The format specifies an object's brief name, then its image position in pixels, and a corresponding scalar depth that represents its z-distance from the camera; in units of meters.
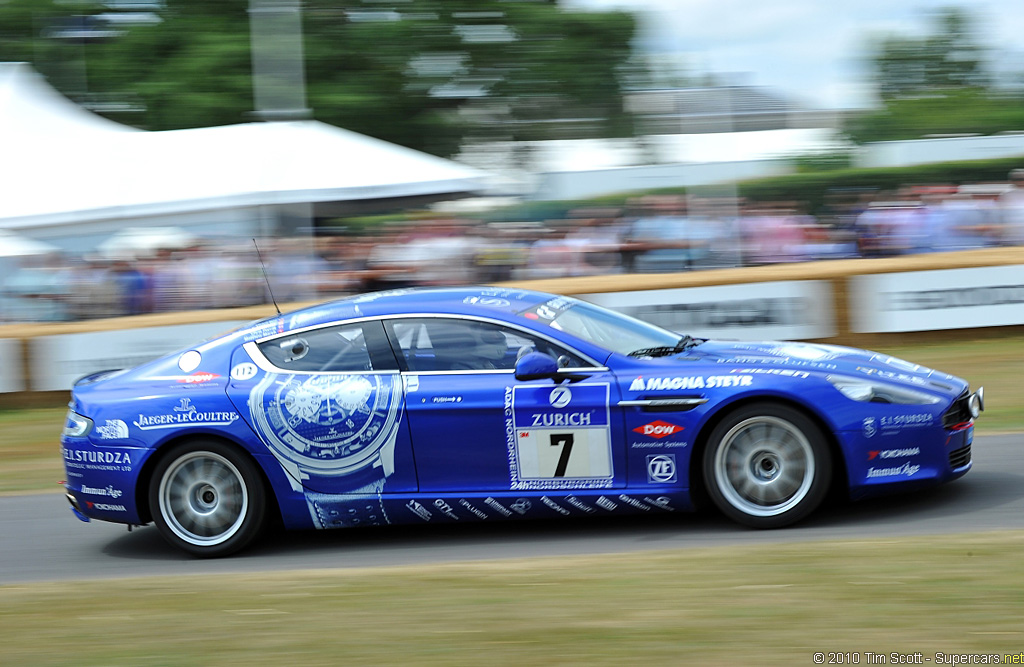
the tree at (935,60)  45.56
